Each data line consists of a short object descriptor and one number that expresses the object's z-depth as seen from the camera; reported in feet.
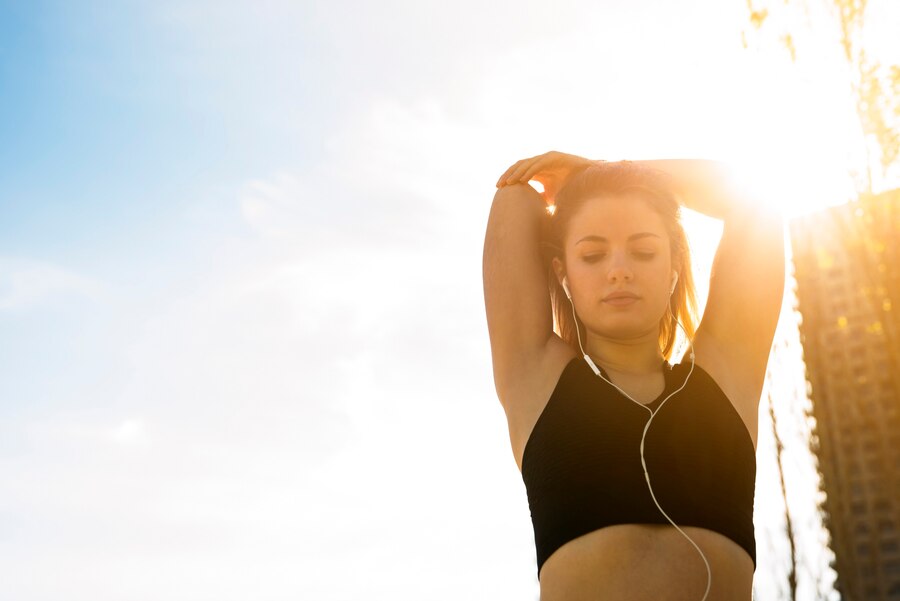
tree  30.68
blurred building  31.58
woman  6.46
